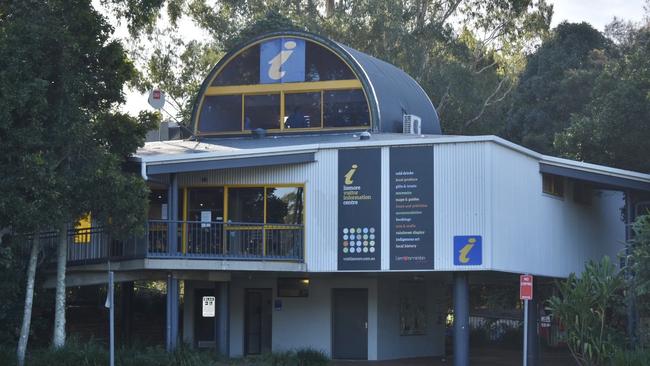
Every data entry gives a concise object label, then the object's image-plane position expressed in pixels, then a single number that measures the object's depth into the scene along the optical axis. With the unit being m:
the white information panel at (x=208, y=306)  30.64
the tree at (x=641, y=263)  25.48
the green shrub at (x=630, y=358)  24.33
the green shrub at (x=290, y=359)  26.23
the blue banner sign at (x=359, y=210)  27.08
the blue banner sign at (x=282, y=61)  32.50
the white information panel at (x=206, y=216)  29.05
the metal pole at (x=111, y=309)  22.33
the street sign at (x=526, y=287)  23.38
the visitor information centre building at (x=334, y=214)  26.45
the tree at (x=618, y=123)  36.25
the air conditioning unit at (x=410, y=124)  32.78
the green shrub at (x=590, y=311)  25.64
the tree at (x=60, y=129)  24.03
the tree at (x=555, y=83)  51.47
